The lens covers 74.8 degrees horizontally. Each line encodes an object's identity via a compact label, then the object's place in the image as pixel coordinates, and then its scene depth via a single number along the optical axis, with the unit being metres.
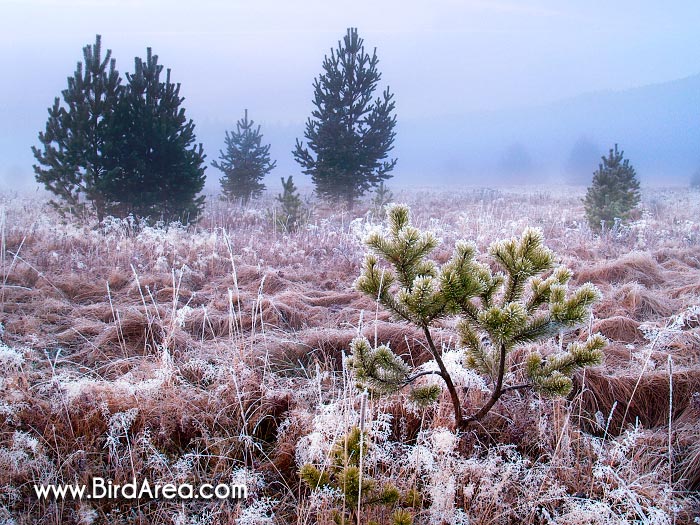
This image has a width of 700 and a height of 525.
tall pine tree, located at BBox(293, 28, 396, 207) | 18.14
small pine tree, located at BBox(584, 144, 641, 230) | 11.92
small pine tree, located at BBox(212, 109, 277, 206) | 20.28
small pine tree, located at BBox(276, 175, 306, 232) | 11.91
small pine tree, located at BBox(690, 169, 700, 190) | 32.46
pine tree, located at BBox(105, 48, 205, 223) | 11.30
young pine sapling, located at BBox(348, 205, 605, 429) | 1.95
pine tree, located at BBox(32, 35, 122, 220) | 10.74
